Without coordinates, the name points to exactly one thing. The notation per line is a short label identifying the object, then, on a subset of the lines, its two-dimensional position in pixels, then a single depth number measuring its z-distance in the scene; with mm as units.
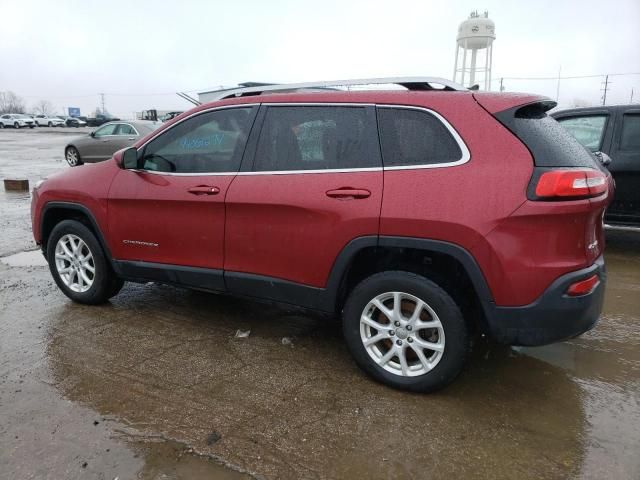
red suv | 2623
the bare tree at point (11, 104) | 115325
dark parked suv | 5832
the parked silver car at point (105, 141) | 14857
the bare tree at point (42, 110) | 133500
